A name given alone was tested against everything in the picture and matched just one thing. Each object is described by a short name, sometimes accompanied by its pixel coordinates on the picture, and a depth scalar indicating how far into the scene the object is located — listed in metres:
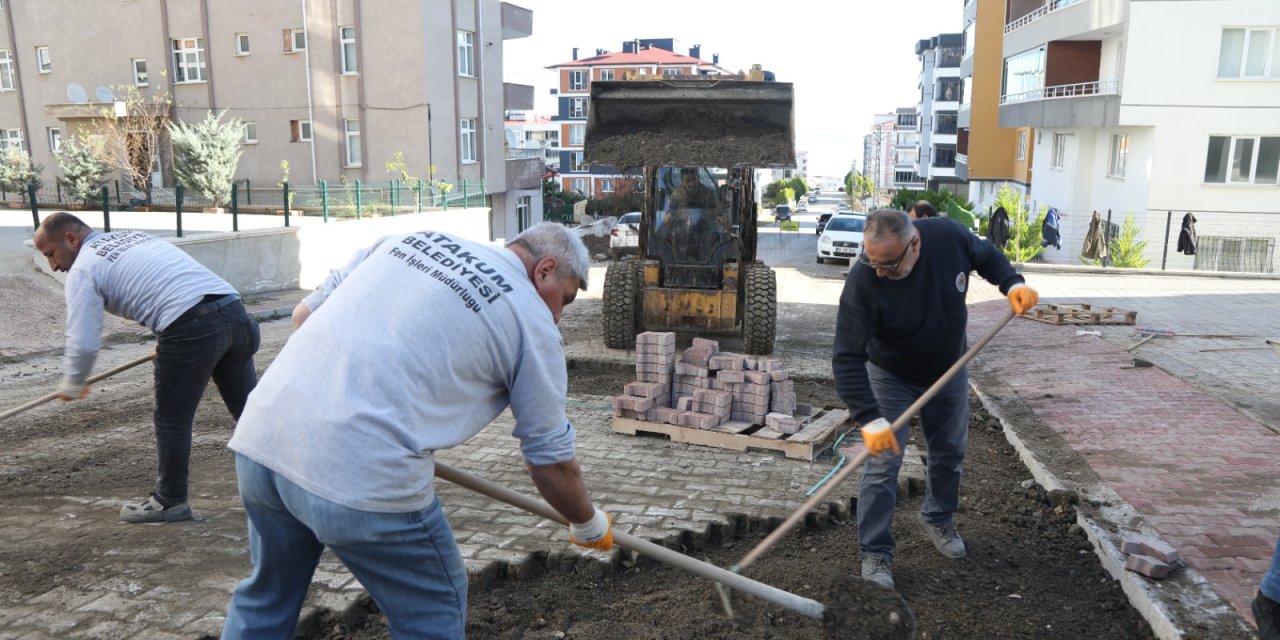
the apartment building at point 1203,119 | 20.77
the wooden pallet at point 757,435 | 6.07
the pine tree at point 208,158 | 21.72
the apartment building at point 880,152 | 138.34
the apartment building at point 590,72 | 75.25
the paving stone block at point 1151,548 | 4.11
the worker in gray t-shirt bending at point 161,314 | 4.32
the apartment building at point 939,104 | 64.81
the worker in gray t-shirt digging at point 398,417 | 2.33
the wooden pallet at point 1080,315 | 11.41
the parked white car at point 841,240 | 21.64
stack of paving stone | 6.49
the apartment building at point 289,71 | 24.97
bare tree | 24.39
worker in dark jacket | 4.05
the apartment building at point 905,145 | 107.19
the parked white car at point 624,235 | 24.20
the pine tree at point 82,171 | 23.02
